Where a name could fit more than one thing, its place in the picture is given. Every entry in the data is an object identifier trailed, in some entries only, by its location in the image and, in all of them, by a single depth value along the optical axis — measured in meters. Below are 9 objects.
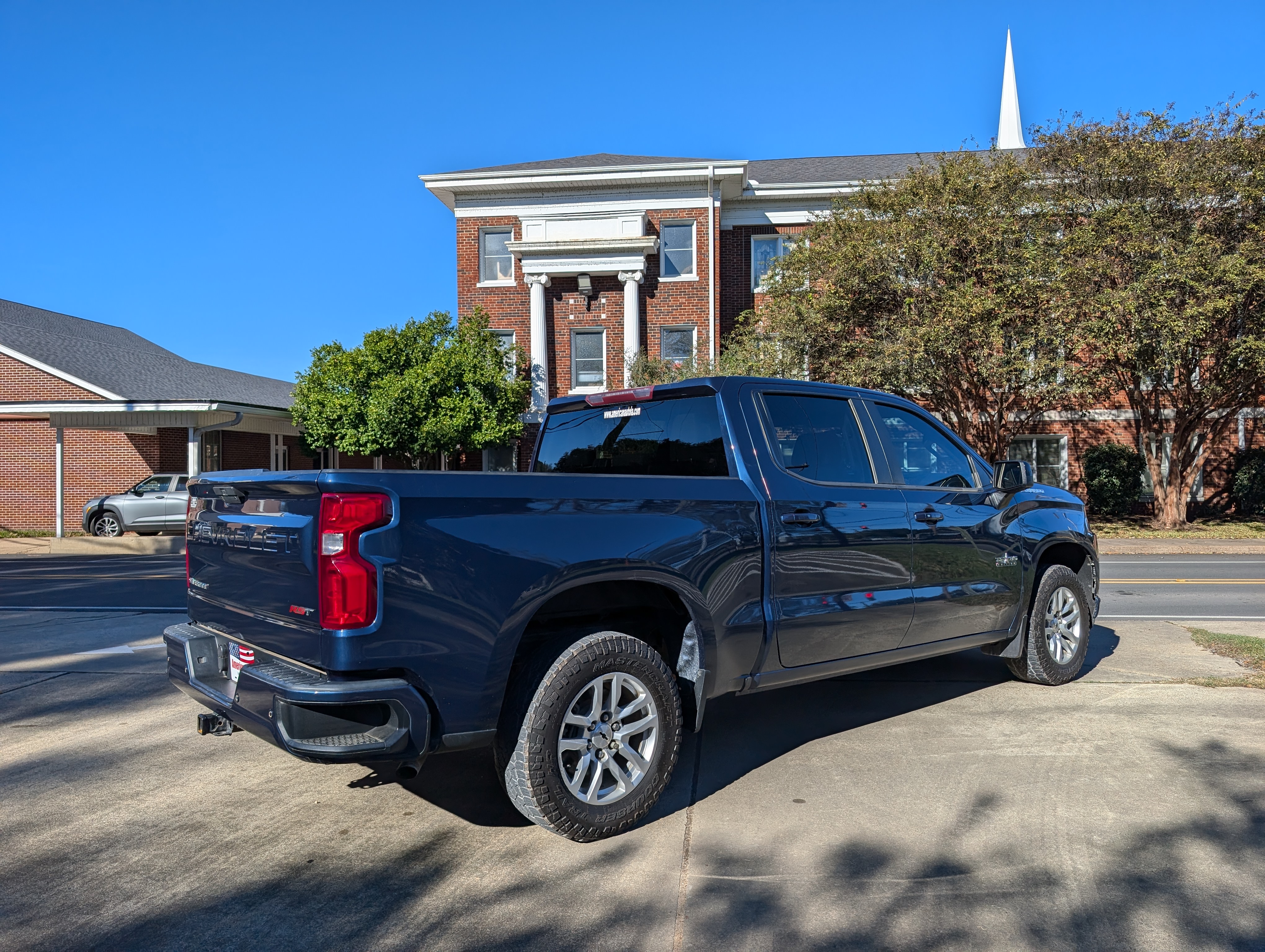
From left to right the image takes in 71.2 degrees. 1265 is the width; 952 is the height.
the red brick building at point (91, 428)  22.17
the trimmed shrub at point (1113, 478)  25.08
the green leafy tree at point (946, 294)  18.00
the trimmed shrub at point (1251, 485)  24.44
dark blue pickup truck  3.01
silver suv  21.09
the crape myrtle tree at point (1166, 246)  17.39
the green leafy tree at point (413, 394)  23.05
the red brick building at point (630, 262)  25.62
